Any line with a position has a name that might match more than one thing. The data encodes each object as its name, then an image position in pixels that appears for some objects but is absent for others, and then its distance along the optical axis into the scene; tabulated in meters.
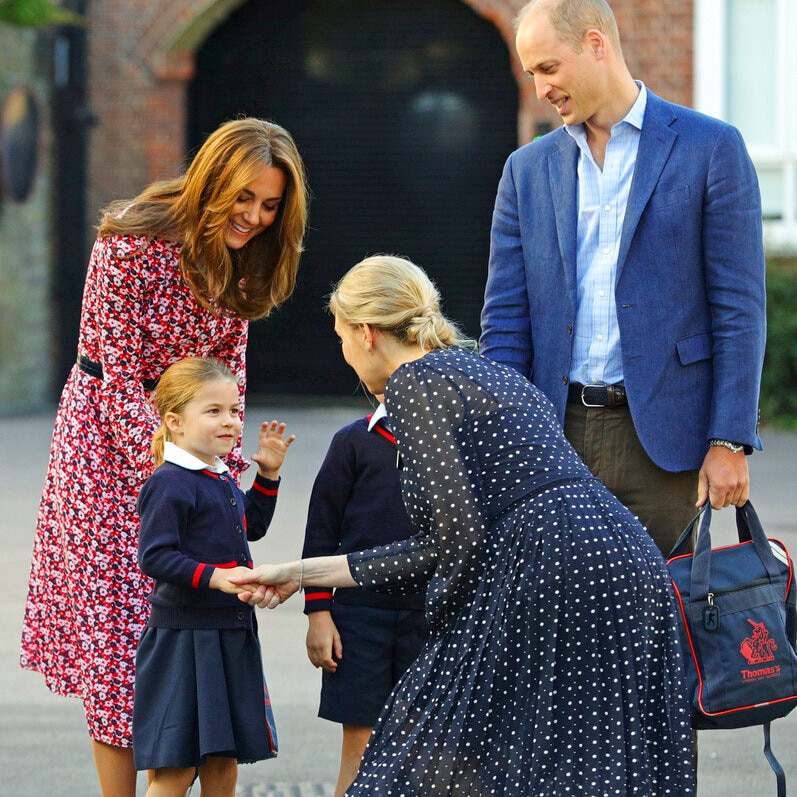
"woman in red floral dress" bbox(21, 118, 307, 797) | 6.80
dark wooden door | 28.19
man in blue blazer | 6.70
